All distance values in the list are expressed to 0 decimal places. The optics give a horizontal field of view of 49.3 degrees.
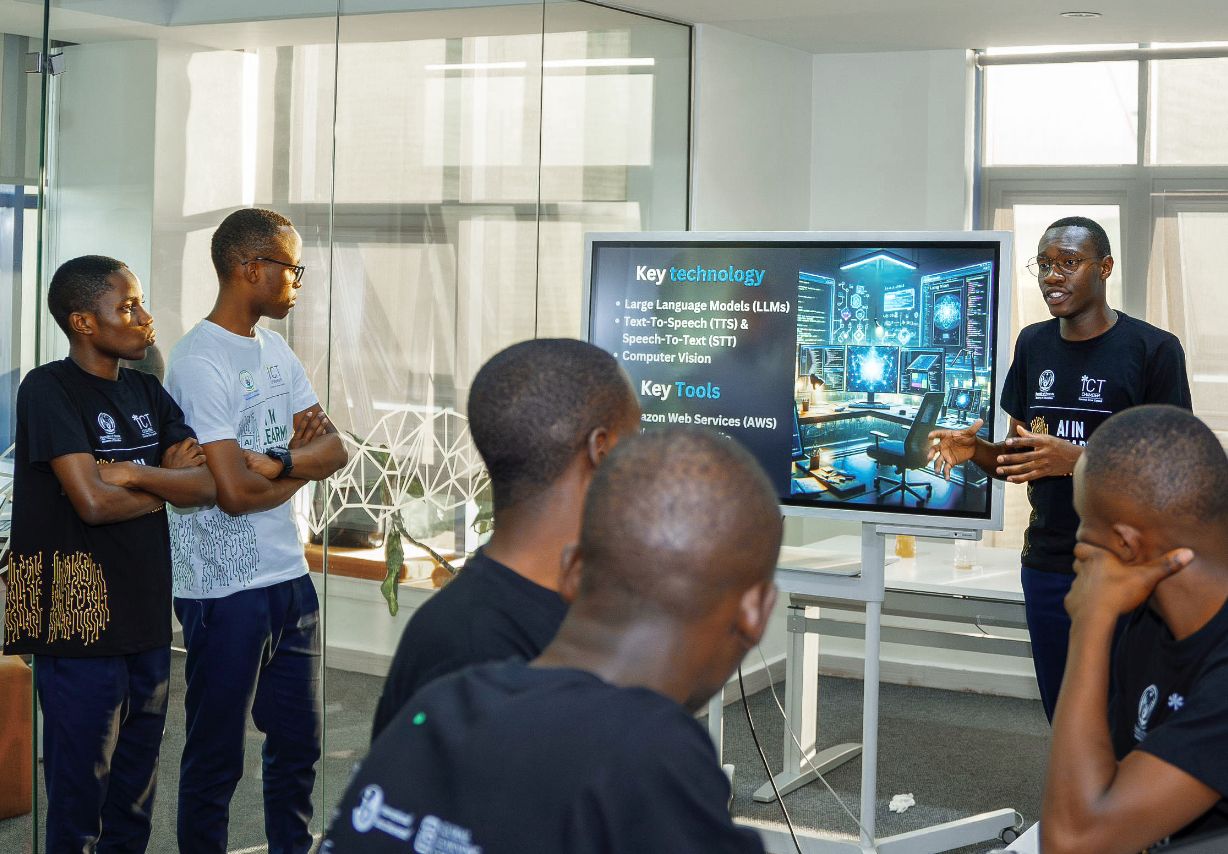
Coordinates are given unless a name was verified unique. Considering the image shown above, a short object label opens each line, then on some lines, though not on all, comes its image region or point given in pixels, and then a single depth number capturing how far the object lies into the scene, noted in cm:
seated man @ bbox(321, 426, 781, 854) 83
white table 343
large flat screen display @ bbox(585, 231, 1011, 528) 319
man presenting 317
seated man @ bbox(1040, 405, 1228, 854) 142
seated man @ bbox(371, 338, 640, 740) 128
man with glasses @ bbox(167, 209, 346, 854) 283
